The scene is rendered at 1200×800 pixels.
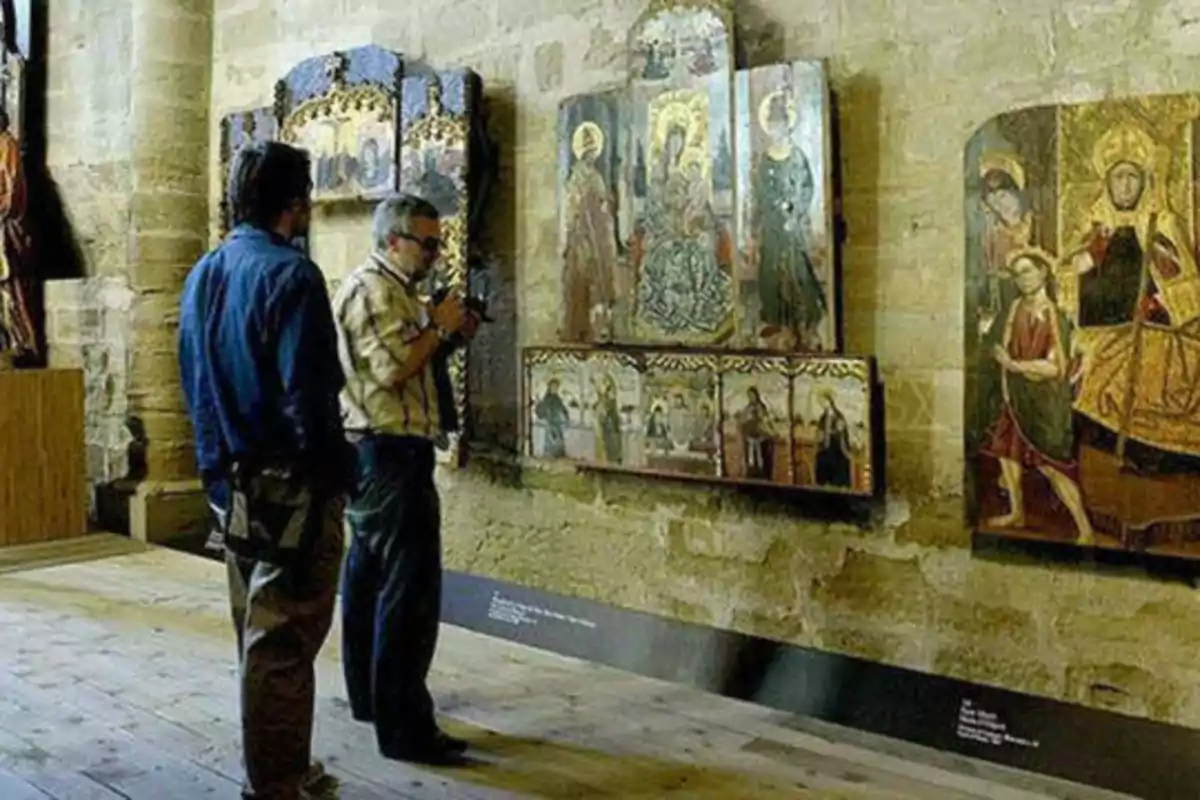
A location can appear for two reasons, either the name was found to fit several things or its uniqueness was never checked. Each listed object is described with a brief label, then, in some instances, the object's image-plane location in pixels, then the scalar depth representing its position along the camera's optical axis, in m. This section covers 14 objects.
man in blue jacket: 2.88
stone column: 6.65
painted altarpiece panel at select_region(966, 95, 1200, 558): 3.29
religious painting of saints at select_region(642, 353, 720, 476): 4.23
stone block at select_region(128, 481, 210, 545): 6.73
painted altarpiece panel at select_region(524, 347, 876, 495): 3.93
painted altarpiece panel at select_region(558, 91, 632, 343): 4.47
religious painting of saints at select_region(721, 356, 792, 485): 4.05
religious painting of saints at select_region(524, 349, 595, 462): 4.62
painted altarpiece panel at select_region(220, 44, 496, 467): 4.96
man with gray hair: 3.50
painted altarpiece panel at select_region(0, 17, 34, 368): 7.15
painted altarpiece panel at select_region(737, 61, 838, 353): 3.92
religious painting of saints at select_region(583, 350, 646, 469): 4.46
